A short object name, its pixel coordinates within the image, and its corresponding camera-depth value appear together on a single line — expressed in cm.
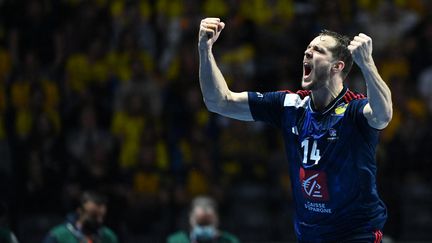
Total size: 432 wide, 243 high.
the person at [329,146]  1203
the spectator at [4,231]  1599
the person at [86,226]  1928
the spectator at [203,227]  1991
